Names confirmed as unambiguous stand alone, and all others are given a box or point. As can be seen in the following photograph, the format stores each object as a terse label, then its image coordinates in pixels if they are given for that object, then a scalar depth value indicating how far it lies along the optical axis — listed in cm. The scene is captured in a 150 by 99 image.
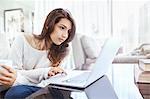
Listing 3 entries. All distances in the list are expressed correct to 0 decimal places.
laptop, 70
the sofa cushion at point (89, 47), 251
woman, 119
